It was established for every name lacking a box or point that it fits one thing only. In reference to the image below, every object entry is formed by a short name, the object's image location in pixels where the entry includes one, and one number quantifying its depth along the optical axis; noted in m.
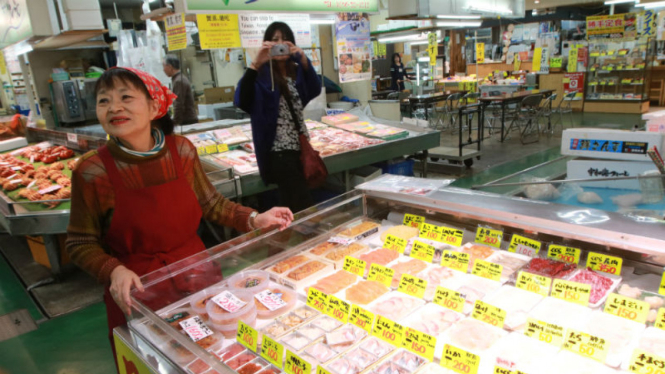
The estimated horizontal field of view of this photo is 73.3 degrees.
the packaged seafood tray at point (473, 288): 1.87
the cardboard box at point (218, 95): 8.57
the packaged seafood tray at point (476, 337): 1.57
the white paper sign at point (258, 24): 4.50
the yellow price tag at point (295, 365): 1.48
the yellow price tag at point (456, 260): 2.10
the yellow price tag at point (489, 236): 2.20
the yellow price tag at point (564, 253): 1.96
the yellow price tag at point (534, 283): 1.86
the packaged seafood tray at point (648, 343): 1.45
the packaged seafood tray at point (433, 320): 1.74
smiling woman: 1.95
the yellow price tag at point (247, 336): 1.67
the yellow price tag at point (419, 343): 1.54
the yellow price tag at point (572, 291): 1.75
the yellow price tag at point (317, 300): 1.92
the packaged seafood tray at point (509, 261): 2.00
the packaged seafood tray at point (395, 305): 1.85
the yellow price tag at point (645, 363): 1.32
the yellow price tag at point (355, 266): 2.20
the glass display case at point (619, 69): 12.99
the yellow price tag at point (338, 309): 1.83
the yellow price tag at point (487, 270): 1.99
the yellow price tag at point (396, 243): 2.34
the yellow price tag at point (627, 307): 1.63
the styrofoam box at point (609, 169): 3.32
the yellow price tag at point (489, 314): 1.69
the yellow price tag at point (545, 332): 1.57
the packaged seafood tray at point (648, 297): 1.64
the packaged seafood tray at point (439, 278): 2.00
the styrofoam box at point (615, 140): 3.36
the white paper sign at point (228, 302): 1.85
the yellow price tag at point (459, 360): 1.43
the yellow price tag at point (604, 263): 1.84
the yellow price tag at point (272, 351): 1.57
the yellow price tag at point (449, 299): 1.83
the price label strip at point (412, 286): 1.93
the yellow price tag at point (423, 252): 2.24
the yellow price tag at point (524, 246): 2.08
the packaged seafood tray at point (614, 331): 1.48
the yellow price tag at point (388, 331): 1.64
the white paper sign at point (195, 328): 1.75
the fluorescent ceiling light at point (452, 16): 6.79
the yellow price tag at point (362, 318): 1.72
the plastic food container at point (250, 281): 2.05
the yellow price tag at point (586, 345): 1.44
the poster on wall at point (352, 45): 5.31
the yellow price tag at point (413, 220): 2.51
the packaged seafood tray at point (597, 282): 1.76
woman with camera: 3.56
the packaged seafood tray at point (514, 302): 1.71
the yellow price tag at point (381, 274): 2.03
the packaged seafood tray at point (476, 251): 2.13
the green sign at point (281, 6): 3.94
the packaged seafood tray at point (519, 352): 1.48
